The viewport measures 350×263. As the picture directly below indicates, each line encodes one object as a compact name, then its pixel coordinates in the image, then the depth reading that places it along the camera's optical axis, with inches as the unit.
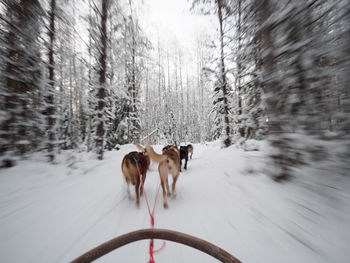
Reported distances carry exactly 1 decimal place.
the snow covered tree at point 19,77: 105.1
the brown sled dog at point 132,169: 107.3
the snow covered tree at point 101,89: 224.7
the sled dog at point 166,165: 100.3
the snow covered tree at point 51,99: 138.8
